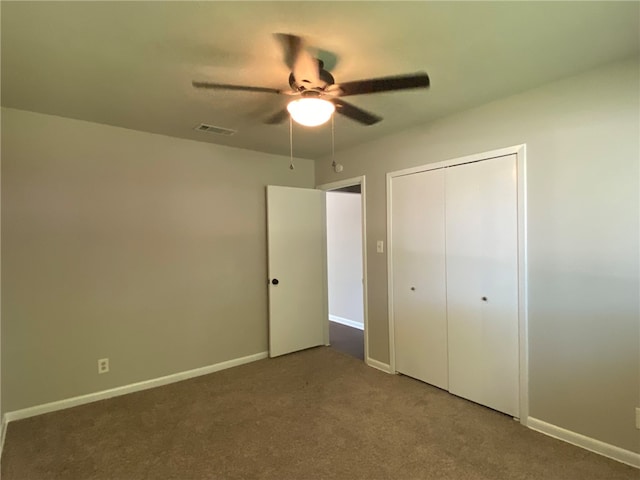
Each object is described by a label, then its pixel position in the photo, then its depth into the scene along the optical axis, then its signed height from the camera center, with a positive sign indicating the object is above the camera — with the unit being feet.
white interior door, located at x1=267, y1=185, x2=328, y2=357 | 13.46 -1.26
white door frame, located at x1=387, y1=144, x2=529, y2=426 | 8.42 -1.11
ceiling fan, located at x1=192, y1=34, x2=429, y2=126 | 5.90 +2.77
